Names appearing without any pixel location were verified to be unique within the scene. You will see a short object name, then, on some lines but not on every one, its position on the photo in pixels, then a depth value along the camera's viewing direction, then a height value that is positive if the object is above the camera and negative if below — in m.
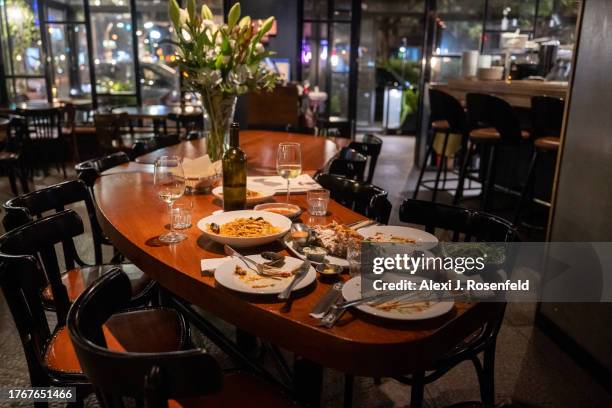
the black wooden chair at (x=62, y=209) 1.75 -0.57
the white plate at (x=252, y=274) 1.13 -0.47
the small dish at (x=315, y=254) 1.32 -0.47
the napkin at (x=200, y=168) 2.14 -0.40
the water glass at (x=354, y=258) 1.26 -0.46
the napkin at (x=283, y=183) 2.09 -0.47
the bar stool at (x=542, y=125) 3.56 -0.33
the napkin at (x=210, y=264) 1.26 -0.48
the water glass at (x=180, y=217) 1.62 -0.46
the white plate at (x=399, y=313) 1.02 -0.47
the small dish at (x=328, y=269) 1.25 -0.48
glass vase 2.19 -0.21
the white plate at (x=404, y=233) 1.44 -0.46
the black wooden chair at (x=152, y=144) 3.31 -0.51
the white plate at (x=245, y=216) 1.40 -0.45
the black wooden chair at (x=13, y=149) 4.98 -0.84
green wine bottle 1.75 -0.36
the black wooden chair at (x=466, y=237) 1.55 -0.53
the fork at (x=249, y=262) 1.22 -0.47
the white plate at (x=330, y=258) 1.31 -0.48
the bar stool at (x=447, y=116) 4.59 -0.36
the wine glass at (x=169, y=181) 1.66 -0.36
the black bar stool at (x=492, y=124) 3.89 -0.36
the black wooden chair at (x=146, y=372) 0.86 -0.51
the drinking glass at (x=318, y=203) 1.77 -0.44
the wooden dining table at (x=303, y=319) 0.96 -0.50
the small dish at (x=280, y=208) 1.74 -0.46
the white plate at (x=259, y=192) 1.90 -0.46
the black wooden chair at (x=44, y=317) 1.33 -0.75
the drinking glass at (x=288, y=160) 1.81 -0.30
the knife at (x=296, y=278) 1.09 -0.47
